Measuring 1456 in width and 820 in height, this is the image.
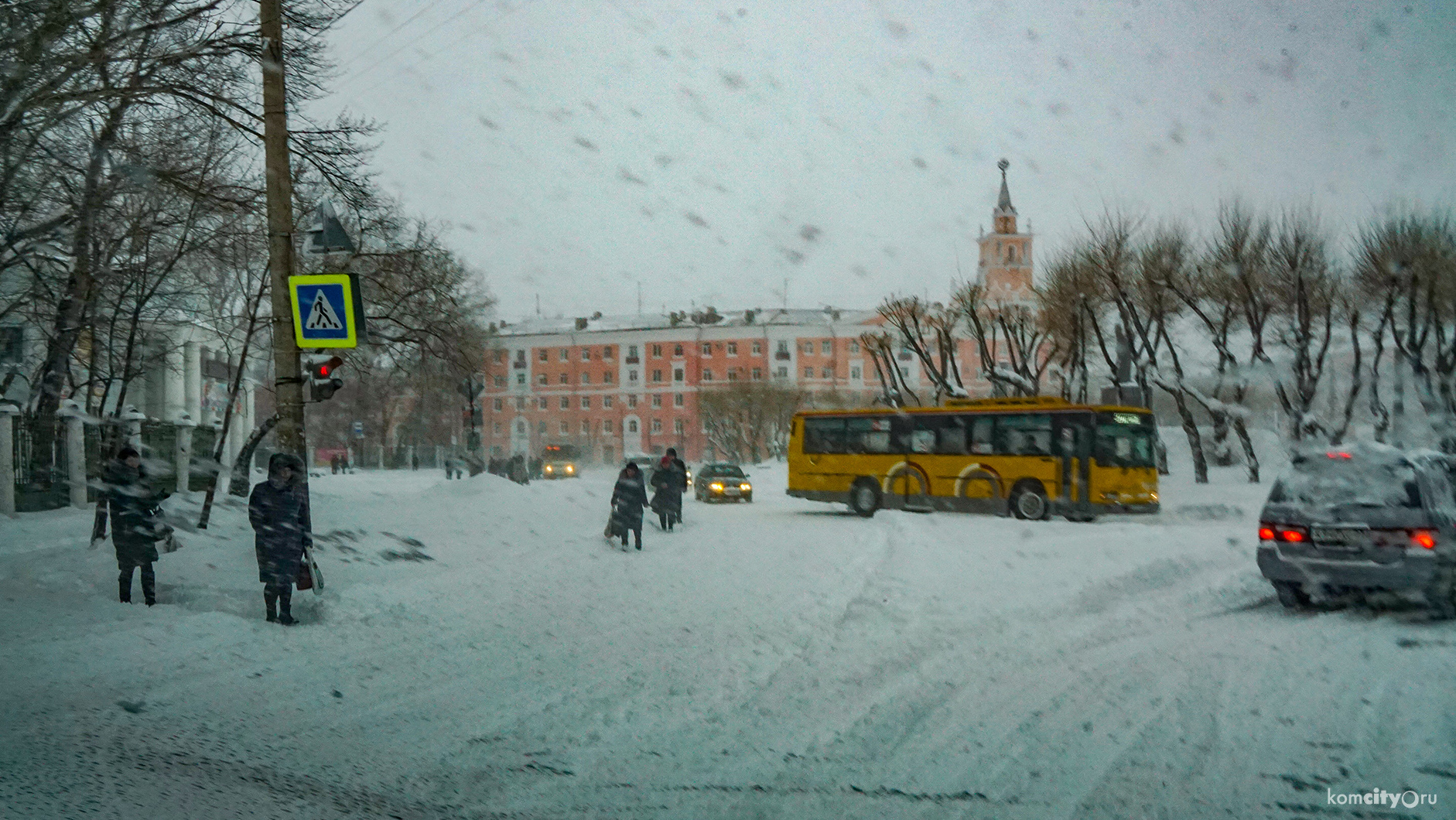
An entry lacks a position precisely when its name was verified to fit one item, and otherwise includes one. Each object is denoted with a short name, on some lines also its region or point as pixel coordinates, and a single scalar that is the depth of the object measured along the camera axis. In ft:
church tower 157.89
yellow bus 82.89
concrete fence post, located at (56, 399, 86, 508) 65.00
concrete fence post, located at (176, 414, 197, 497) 85.66
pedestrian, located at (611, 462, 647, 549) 60.03
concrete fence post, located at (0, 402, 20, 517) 57.11
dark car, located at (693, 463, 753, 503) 124.27
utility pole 36.65
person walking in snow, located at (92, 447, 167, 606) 33.32
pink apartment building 277.23
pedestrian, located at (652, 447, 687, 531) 74.90
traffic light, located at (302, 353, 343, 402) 35.32
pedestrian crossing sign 35.45
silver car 31.07
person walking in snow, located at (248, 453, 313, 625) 31.76
